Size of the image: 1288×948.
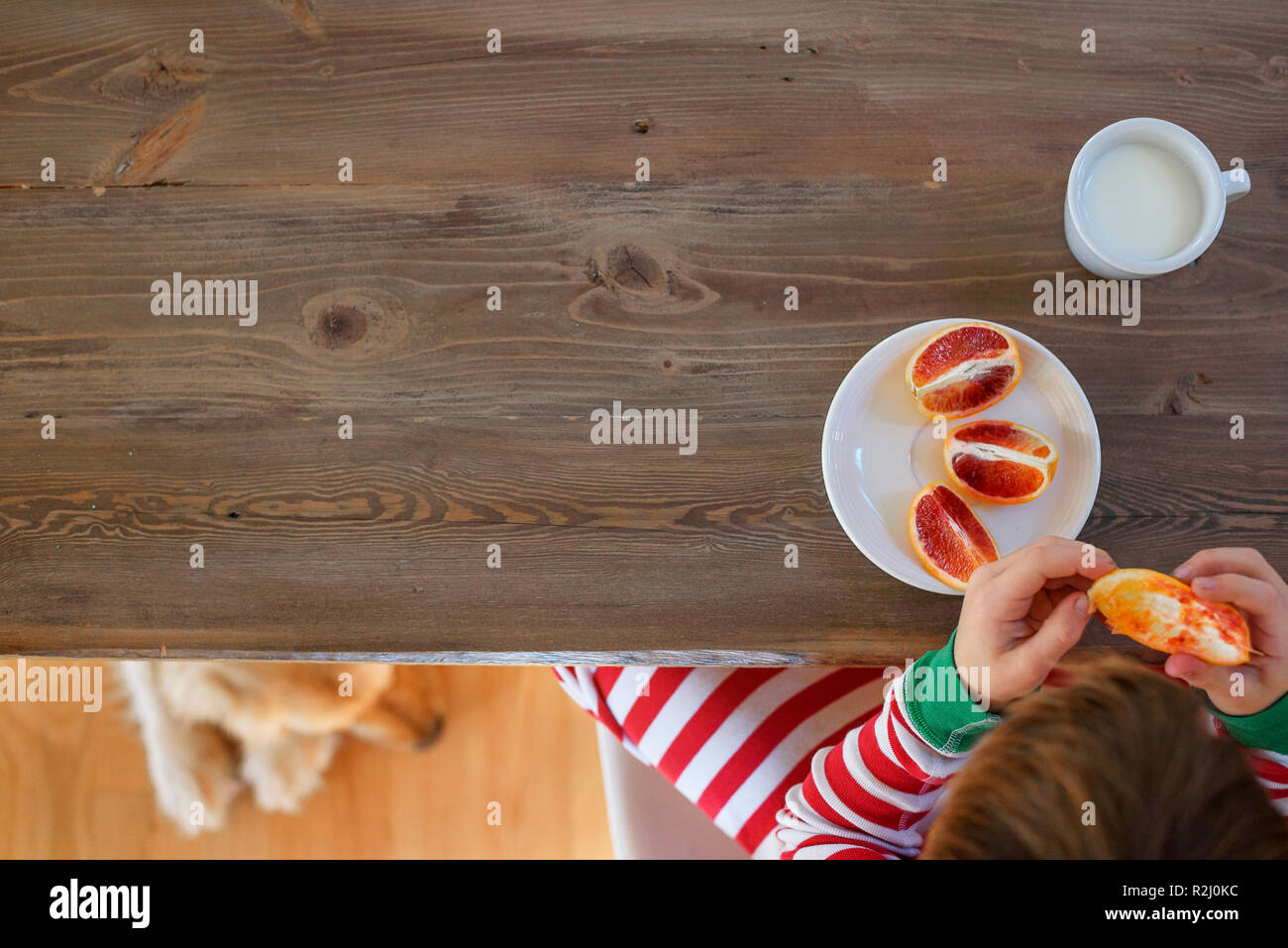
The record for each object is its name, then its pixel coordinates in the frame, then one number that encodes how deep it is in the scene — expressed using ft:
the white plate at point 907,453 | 2.63
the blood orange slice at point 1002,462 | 2.57
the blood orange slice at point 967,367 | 2.57
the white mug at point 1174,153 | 2.58
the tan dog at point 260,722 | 4.35
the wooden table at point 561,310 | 2.75
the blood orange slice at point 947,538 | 2.58
